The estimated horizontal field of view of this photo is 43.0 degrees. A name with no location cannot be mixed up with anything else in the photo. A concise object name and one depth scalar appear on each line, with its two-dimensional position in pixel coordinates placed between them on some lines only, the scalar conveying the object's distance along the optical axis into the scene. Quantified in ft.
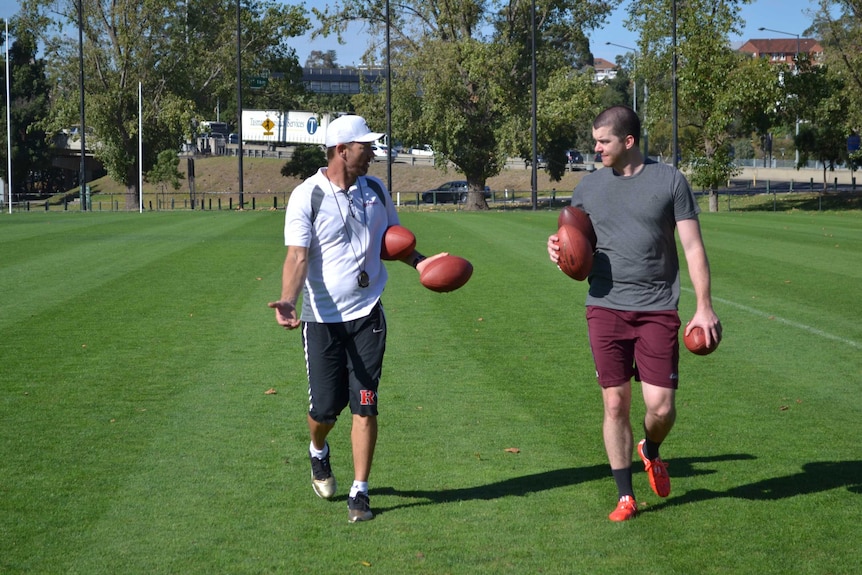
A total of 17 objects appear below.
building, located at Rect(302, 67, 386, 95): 546.67
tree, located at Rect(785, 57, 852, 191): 152.05
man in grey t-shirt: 18.12
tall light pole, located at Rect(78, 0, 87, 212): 175.42
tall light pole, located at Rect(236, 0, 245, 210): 172.04
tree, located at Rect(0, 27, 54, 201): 249.55
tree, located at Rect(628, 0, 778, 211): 151.43
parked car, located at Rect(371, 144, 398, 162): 272.92
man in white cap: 18.49
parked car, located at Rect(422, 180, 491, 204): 195.19
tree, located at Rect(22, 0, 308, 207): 187.11
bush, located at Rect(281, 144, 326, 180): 235.61
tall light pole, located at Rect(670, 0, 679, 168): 152.25
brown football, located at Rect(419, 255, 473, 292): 19.97
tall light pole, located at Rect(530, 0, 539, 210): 162.20
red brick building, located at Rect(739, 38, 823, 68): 582.35
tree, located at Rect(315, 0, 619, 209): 168.66
